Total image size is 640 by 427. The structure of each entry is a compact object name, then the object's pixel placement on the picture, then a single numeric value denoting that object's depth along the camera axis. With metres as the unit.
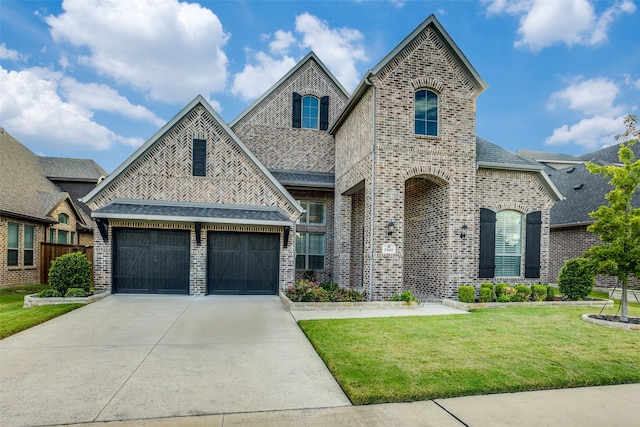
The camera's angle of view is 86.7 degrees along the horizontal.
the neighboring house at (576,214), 15.48
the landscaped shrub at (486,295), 10.59
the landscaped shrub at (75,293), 10.16
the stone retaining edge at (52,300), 9.59
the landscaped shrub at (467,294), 10.48
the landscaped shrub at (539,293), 10.94
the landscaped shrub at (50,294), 9.97
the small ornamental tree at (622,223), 8.30
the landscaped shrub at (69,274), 10.40
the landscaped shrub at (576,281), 11.12
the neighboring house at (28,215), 13.77
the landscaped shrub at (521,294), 10.85
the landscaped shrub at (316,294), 10.12
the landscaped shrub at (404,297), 10.22
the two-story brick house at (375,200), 11.07
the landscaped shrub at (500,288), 10.90
